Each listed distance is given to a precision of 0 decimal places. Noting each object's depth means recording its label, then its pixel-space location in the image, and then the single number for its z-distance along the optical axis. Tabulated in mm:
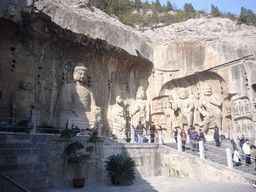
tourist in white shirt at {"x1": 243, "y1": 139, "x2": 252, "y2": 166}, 8691
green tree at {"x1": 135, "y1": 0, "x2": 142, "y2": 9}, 22531
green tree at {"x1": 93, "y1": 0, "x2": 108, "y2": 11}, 20609
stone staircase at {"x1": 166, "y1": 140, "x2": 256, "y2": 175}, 8530
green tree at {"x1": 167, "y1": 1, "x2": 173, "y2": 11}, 23547
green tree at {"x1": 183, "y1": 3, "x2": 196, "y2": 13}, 24750
